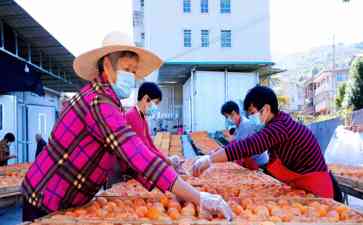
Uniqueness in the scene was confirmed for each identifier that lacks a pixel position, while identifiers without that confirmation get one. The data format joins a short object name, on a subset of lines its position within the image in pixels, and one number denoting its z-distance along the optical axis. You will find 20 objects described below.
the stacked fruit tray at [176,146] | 10.29
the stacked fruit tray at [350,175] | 5.82
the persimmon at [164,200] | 2.59
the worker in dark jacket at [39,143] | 8.61
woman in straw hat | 2.12
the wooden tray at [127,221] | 2.06
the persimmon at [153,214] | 2.23
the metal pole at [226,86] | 24.85
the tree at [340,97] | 34.81
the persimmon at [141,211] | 2.30
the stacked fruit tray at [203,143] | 10.41
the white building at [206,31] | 27.92
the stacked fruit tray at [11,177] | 4.96
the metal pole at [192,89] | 24.63
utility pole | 63.19
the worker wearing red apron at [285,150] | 3.20
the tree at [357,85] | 28.14
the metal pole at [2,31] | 7.46
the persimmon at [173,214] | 2.23
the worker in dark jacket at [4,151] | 9.41
